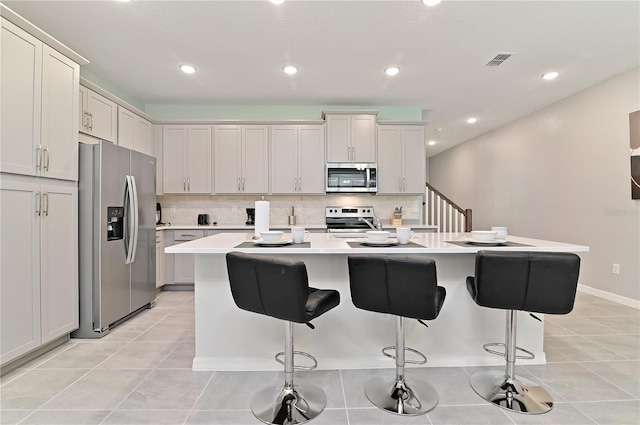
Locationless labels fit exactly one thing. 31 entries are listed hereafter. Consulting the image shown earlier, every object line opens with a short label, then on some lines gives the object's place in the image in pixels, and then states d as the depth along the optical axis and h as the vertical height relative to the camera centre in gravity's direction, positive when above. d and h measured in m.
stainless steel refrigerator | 2.77 -0.18
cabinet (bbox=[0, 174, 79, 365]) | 2.10 -0.34
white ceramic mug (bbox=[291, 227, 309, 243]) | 2.15 -0.13
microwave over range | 4.58 +0.55
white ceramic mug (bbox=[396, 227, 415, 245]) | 2.12 -0.14
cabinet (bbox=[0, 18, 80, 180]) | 2.10 +0.82
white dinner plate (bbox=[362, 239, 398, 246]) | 2.05 -0.18
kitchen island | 2.20 -0.81
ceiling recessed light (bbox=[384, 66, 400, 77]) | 3.48 +1.64
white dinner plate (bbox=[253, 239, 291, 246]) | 2.05 -0.18
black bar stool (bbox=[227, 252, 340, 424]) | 1.47 -0.44
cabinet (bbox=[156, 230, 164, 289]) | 4.12 -0.56
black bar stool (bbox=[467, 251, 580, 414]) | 1.59 -0.37
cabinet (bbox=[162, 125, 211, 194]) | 4.58 +0.89
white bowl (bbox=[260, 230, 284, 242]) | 2.06 -0.13
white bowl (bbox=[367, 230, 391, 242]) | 2.08 -0.14
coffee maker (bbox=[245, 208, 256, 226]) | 4.78 -0.01
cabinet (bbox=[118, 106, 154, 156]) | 3.84 +1.12
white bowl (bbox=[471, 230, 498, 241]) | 2.09 -0.14
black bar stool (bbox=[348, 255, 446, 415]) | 1.55 -0.43
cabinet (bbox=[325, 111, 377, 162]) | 4.57 +1.16
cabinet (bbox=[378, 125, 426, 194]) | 4.66 +0.84
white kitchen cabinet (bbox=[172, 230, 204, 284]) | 4.29 -0.64
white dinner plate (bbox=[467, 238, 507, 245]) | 2.05 -0.18
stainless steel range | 4.74 -0.01
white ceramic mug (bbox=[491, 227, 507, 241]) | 2.19 -0.14
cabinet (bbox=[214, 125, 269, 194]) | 4.61 +0.84
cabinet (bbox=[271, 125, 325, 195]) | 4.61 +0.84
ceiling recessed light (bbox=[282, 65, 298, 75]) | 3.46 +1.64
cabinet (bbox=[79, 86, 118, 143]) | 3.21 +1.11
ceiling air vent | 3.20 +1.63
